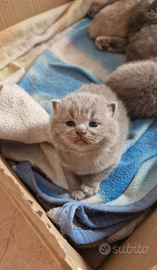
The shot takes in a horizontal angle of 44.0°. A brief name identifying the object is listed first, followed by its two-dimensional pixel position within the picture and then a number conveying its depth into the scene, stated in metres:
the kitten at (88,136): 0.20
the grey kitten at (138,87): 0.26
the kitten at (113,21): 0.37
